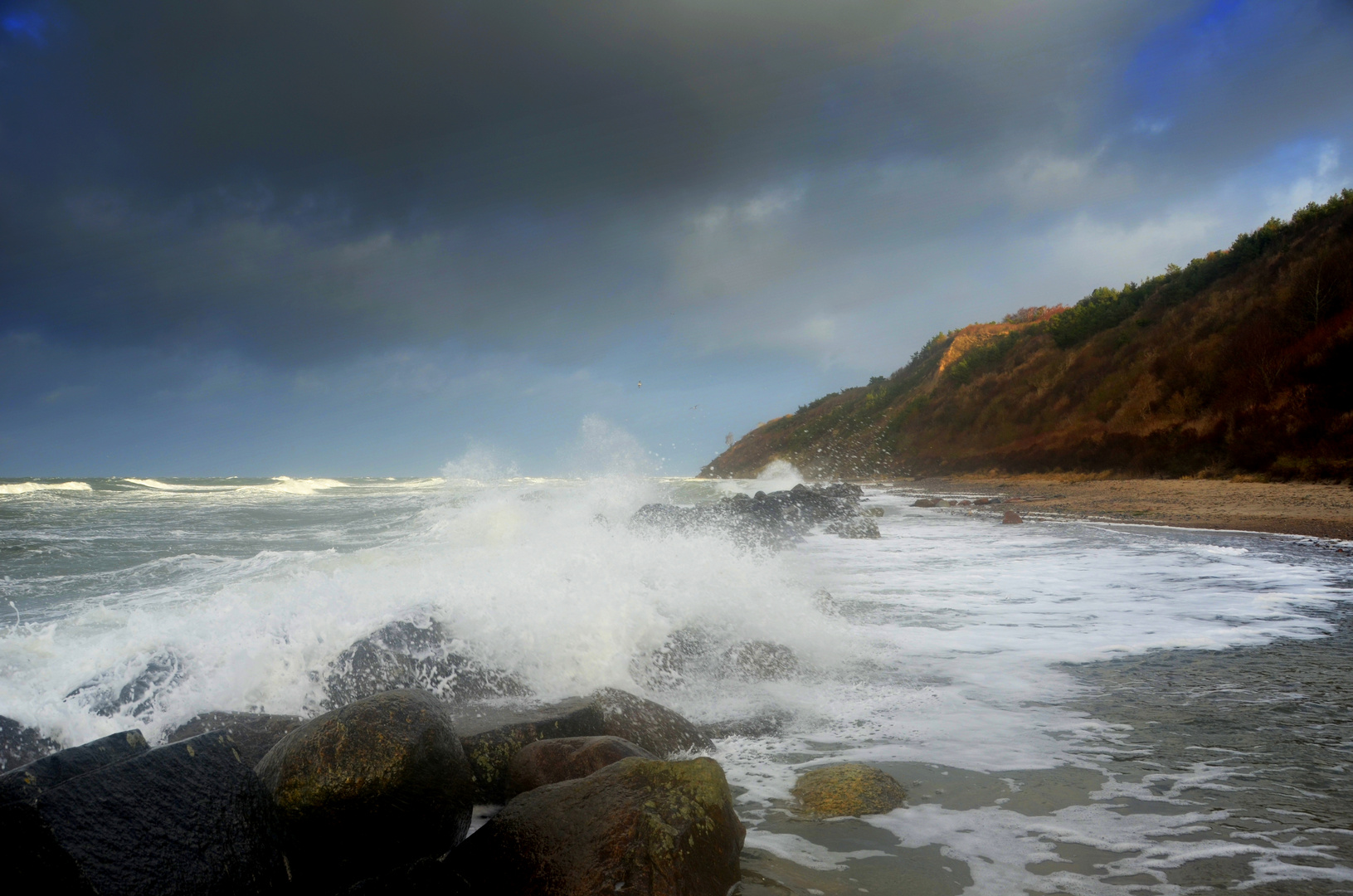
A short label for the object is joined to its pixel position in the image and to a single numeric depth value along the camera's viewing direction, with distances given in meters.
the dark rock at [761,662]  5.27
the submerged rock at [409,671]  4.65
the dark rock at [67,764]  2.02
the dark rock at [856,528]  13.77
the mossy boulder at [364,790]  2.58
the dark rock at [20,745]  3.55
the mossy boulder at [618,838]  2.27
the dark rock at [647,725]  3.83
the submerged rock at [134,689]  4.18
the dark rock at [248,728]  3.63
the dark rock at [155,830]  1.97
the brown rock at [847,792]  3.04
